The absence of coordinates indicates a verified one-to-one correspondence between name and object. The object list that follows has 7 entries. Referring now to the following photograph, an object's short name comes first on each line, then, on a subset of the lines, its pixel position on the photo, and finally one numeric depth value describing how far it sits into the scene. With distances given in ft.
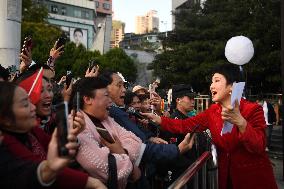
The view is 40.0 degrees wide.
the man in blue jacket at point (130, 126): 9.26
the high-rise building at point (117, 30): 540.93
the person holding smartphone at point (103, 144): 7.52
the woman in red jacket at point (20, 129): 6.29
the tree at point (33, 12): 108.22
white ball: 19.03
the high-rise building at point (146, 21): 631.97
